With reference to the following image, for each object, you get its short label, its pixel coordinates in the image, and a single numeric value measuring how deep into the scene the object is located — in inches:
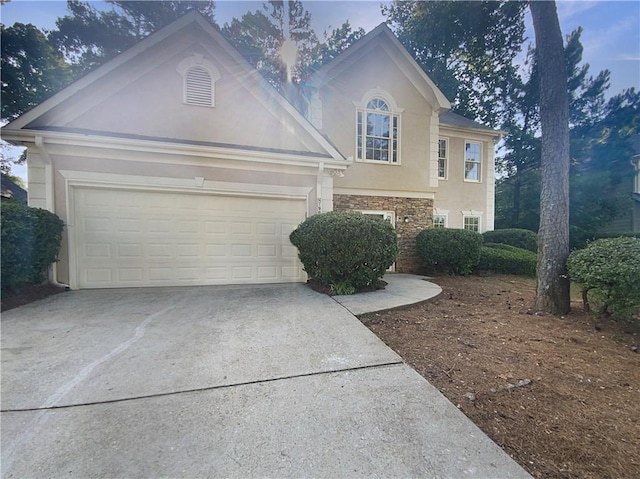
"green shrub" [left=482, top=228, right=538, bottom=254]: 466.0
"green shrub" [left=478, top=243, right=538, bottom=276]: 379.9
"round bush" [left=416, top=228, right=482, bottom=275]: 351.6
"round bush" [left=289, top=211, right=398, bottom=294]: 227.8
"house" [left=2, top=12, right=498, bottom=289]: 243.1
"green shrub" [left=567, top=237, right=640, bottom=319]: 149.9
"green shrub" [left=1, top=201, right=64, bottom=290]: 195.3
